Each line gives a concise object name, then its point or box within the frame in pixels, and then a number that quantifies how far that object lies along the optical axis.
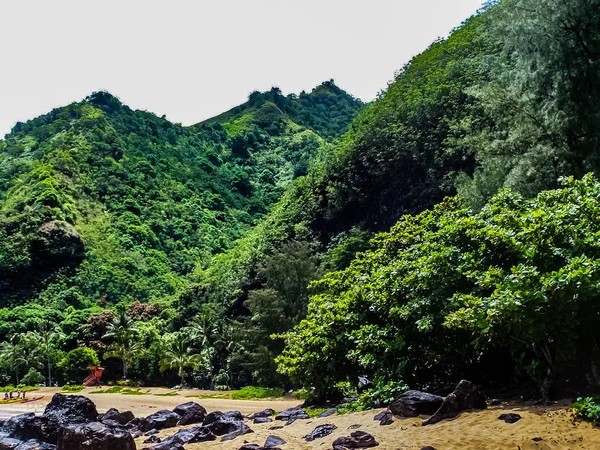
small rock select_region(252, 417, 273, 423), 19.09
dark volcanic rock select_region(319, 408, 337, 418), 16.55
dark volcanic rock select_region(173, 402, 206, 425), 20.05
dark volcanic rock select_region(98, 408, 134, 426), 21.13
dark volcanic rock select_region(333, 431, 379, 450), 11.31
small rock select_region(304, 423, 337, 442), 13.55
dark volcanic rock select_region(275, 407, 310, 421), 17.98
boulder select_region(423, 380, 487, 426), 11.74
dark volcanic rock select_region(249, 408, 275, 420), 20.95
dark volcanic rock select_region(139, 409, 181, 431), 19.69
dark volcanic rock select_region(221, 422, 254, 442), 15.85
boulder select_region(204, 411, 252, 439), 16.69
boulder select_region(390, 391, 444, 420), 12.37
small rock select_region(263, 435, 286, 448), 13.55
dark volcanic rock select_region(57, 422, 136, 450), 13.45
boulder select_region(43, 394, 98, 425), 18.95
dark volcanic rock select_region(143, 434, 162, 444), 16.68
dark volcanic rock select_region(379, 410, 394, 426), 12.47
